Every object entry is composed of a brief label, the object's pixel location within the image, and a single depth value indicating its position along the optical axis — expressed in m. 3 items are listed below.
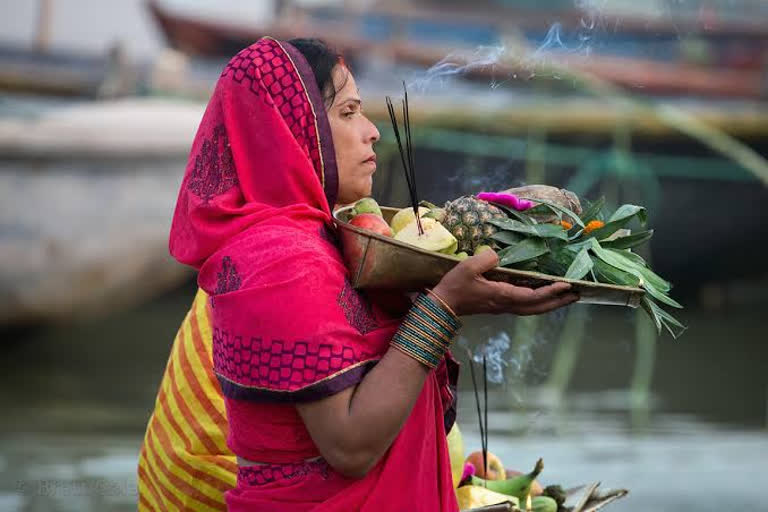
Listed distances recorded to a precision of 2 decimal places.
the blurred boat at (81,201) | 14.09
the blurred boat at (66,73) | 19.11
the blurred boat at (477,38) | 21.12
